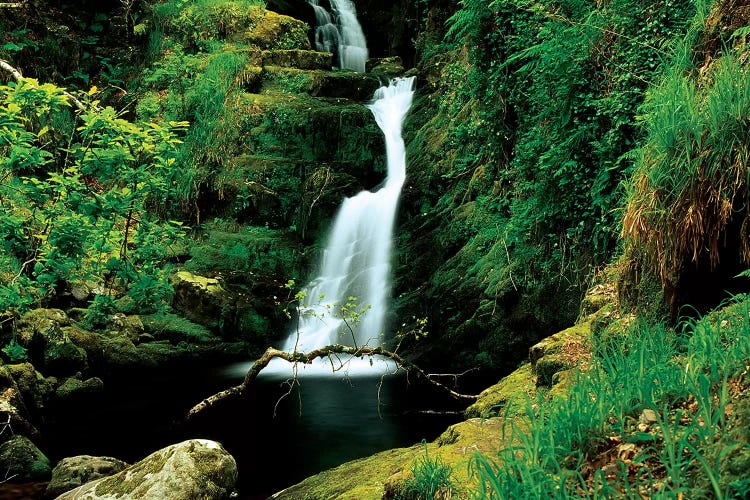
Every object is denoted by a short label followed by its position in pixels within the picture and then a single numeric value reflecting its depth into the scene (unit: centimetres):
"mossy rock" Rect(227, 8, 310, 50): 1585
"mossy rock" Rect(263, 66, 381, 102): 1477
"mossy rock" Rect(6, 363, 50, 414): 768
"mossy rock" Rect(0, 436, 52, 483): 590
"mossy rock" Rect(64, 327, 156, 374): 974
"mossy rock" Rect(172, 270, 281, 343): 1148
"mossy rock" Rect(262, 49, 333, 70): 1562
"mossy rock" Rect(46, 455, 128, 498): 559
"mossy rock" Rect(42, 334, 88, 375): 884
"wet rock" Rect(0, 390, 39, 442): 658
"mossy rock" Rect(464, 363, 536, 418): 491
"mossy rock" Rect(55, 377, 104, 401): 844
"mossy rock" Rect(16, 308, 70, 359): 865
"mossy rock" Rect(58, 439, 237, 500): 486
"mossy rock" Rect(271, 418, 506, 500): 304
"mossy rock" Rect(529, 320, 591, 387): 448
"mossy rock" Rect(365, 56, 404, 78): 1647
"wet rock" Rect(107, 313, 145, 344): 1080
